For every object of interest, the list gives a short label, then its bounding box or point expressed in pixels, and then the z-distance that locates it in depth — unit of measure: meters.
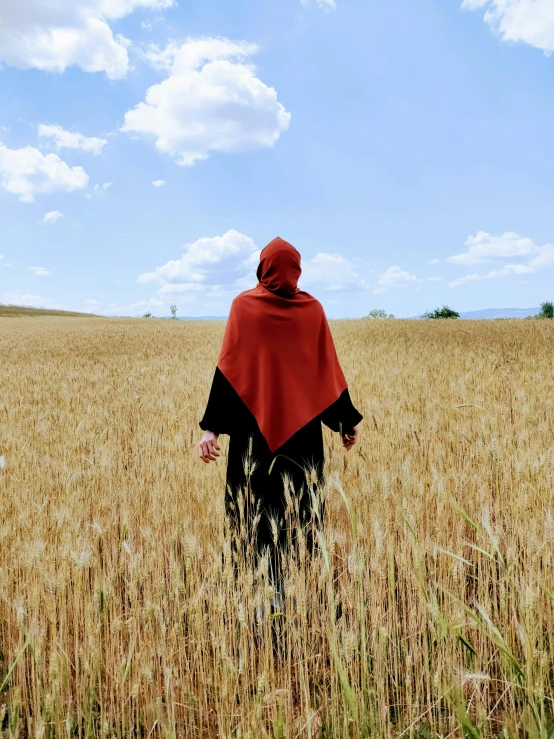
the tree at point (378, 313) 75.62
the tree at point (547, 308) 56.38
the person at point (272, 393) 2.57
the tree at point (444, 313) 52.31
